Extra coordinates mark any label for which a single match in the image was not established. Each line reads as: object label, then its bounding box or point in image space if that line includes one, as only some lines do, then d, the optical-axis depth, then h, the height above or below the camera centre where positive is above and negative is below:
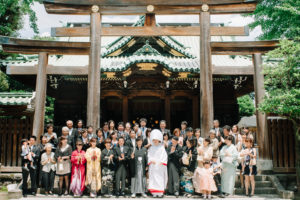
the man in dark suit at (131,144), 7.09 -0.43
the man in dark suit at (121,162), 6.92 -0.88
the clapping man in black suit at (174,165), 7.04 -0.97
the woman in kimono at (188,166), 7.06 -1.00
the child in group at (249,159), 7.13 -0.82
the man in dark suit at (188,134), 7.52 -0.16
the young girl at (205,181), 6.68 -1.31
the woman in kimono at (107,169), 6.87 -1.05
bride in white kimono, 6.80 -0.95
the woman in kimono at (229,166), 7.05 -1.01
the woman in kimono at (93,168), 6.86 -1.02
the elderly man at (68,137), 7.42 -0.24
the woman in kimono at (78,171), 6.88 -1.10
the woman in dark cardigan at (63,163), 7.00 -0.90
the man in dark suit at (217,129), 7.82 -0.04
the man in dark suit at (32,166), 7.01 -0.99
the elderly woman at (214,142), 7.29 -0.37
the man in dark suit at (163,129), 7.74 -0.02
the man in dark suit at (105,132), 8.18 -0.11
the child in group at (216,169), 7.08 -1.07
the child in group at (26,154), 7.09 -0.67
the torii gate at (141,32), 8.23 +2.97
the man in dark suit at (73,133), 7.67 -0.13
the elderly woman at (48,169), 7.07 -1.06
